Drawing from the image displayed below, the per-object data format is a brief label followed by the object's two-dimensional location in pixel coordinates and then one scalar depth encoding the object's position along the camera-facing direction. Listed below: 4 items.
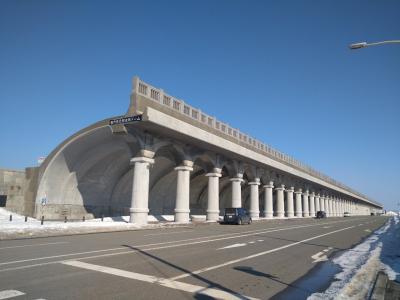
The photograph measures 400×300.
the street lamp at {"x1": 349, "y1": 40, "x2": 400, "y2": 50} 12.73
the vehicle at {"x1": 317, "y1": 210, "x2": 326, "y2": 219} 65.44
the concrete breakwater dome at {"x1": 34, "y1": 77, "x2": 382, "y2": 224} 26.75
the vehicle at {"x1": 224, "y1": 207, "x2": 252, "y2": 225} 32.50
